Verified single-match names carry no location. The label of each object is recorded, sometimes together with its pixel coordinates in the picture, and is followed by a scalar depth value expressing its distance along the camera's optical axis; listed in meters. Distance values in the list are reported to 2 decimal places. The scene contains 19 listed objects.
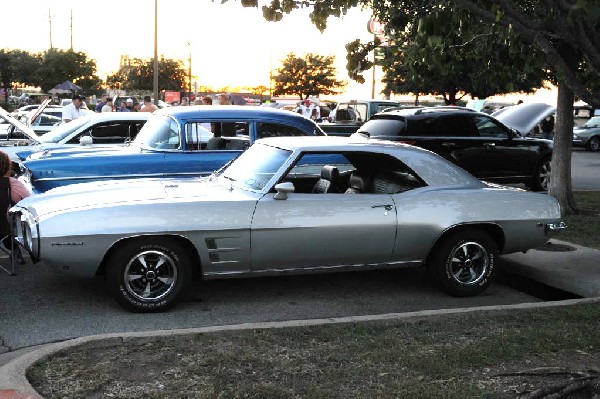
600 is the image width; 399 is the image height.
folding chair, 6.50
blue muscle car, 8.61
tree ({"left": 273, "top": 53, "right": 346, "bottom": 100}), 80.14
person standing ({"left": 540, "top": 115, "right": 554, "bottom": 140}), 20.34
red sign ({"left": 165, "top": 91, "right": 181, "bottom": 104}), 57.33
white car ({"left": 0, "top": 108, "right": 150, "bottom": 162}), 10.77
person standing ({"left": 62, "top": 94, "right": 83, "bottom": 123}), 16.09
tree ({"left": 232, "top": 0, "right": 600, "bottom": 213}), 4.46
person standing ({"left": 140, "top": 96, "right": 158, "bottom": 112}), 16.50
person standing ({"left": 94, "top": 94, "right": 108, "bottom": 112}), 25.14
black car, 12.89
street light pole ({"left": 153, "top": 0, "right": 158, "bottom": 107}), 26.59
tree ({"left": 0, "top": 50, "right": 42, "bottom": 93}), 73.44
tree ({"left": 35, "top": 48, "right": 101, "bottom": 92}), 63.88
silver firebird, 5.63
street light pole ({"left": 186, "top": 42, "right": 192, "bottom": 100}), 64.56
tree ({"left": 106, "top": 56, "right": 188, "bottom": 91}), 74.25
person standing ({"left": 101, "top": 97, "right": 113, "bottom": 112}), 21.15
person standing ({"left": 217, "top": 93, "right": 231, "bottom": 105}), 16.47
